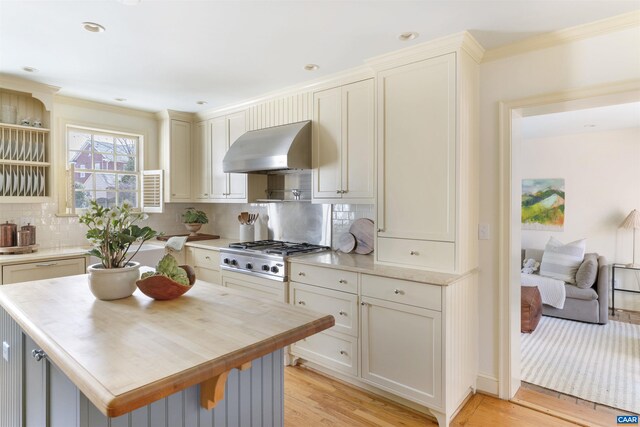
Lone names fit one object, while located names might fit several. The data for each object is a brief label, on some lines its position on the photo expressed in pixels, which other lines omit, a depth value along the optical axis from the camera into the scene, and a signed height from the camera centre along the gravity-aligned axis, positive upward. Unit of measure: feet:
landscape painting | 17.92 +0.40
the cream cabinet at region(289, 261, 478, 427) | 7.36 -2.77
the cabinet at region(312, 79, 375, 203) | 9.57 +1.90
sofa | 13.99 -3.57
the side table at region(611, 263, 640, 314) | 15.47 -3.04
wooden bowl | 5.27 -1.13
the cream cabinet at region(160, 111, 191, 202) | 14.17 +2.31
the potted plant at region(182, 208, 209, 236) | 14.93 -0.34
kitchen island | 3.32 -1.46
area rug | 8.79 -4.40
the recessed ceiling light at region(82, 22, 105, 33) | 7.26 +3.81
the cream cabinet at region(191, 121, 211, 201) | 14.26 +1.98
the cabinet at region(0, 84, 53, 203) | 10.75 +2.02
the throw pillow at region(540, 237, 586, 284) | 15.24 -2.13
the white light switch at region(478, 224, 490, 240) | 8.55 -0.48
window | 13.06 +1.79
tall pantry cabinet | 7.68 +1.27
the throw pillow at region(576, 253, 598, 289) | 14.29 -2.49
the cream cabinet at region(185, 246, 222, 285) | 12.23 -1.81
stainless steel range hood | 10.32 +1.91
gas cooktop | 10.02 -1.32
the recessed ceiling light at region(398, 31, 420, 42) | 7.48 +3.73
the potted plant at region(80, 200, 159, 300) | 5.39 -0.52
